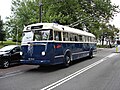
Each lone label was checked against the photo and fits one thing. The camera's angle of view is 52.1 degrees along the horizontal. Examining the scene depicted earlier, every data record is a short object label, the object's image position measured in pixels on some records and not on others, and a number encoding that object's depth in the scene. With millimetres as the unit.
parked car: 7854
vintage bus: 7049
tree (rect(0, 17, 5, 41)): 26123
